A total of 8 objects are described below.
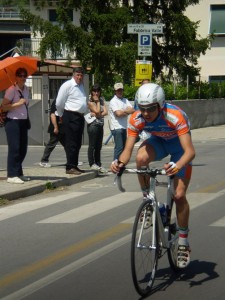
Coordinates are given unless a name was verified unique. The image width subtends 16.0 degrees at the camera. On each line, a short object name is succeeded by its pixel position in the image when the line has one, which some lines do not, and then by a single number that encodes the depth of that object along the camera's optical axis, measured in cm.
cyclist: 666
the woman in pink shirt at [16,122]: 1322
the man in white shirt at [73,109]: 1458
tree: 3206
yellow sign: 2078
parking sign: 2096
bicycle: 639
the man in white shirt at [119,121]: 1591
